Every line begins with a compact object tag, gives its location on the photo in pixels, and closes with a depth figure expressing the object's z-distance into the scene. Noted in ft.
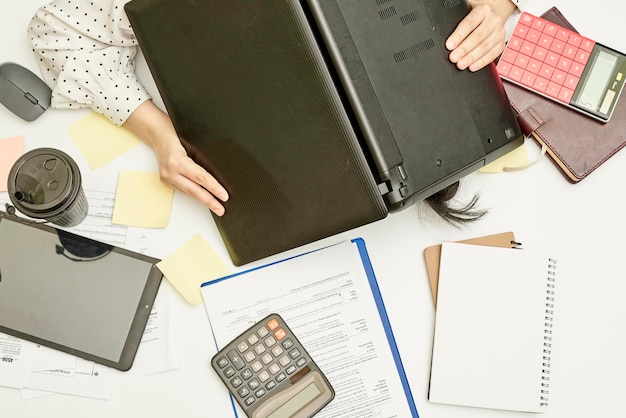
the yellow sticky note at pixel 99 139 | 2.68
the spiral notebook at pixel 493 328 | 2.54
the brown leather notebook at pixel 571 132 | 2.61
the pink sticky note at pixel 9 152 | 2.65
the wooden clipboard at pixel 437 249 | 2.61
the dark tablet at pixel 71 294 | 2.55
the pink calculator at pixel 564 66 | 2.62
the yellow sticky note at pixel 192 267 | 2.59
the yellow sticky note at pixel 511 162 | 2.66
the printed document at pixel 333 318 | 2.55
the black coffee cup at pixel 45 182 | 2.31
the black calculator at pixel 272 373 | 2.50
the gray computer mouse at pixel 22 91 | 2.58
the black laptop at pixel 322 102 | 1.95
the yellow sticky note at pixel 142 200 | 2.63
